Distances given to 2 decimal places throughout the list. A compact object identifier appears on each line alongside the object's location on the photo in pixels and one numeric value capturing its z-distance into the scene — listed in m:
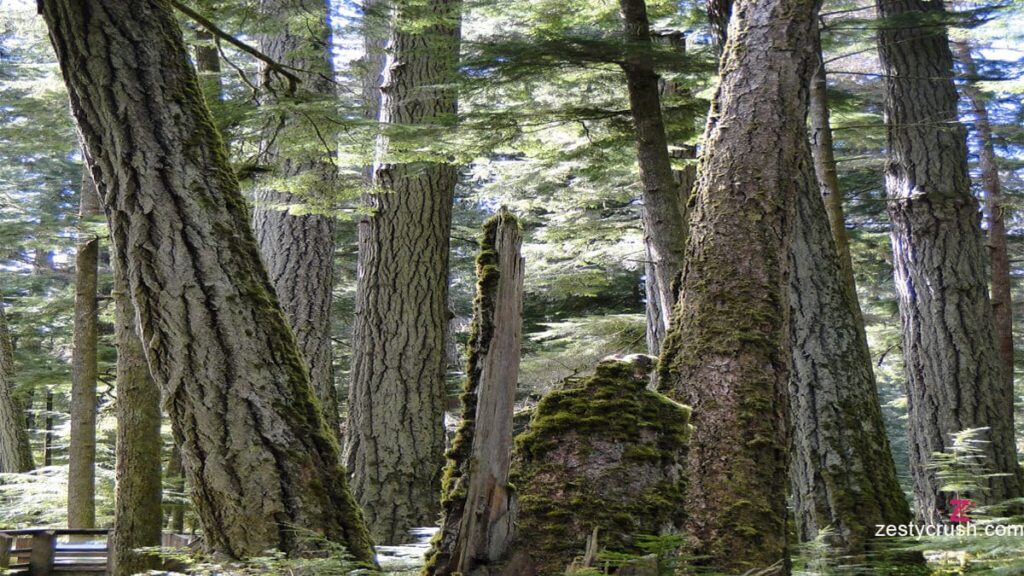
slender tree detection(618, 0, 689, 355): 7.57
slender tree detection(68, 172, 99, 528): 13.16
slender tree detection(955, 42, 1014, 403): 13.30
